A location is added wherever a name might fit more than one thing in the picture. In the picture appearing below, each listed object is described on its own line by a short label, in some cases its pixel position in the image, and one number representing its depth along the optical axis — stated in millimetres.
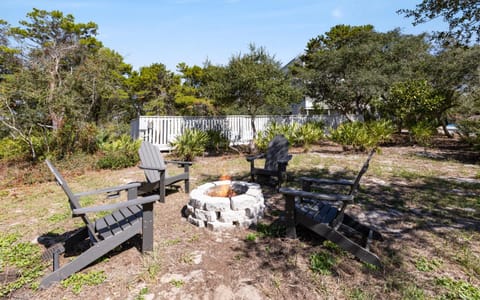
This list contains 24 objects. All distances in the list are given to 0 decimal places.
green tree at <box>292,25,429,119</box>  11898
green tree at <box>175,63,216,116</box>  16562
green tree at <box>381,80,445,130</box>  9539
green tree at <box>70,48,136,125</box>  7457
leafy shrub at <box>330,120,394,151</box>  8562
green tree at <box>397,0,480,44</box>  4176
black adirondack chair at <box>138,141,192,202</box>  3947
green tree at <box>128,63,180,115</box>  16594
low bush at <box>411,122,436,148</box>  9406
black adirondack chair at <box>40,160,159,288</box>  1959
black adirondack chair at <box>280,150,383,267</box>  2156
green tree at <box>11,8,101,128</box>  6551
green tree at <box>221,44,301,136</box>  8547
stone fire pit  2977
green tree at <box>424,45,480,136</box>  10070
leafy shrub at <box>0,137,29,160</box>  7082
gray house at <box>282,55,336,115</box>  16650
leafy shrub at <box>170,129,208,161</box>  8297
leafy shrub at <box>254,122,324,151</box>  9805
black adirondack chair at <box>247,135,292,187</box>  4703
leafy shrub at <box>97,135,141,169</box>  7055
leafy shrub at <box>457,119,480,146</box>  7439
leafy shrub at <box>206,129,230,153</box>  9898
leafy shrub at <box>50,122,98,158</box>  6918
